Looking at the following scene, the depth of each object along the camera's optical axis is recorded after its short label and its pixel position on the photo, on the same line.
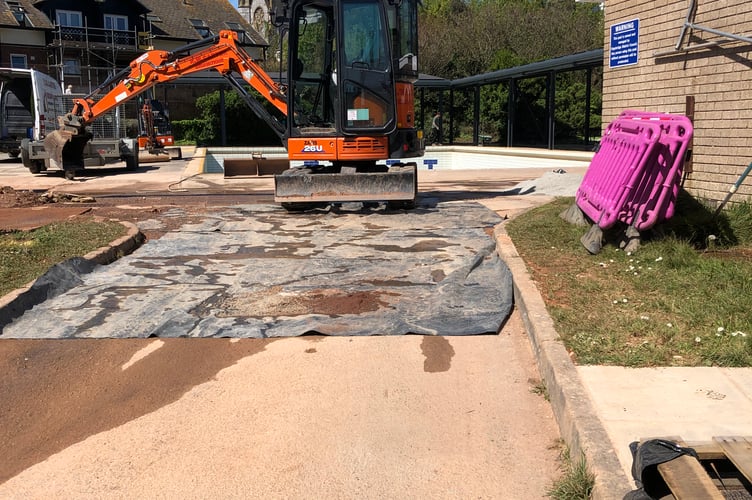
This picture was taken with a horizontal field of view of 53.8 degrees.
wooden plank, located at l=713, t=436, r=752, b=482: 3.07
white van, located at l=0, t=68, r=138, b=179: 22.22
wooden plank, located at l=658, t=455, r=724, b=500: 2.85
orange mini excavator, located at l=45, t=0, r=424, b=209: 12.35
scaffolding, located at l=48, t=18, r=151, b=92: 45.41
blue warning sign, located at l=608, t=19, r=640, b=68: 11.40
